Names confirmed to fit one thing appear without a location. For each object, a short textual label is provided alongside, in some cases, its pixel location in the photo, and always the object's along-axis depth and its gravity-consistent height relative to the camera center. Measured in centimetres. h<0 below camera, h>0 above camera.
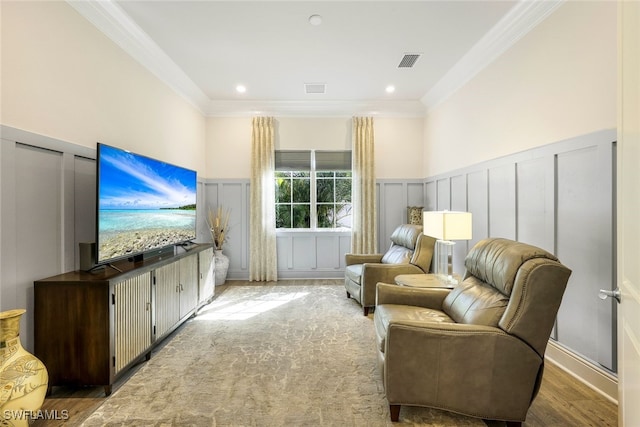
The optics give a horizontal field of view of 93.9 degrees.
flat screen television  229 +8
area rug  183 -124
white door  77 +0
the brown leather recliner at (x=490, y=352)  160 -77
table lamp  269 -13
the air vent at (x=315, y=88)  433 +187
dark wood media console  200 -76
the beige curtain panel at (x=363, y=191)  518 +38
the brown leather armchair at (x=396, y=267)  355 -65
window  543 +35
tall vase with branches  496 -36
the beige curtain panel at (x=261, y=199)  515 +25
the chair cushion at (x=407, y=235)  378 -31
